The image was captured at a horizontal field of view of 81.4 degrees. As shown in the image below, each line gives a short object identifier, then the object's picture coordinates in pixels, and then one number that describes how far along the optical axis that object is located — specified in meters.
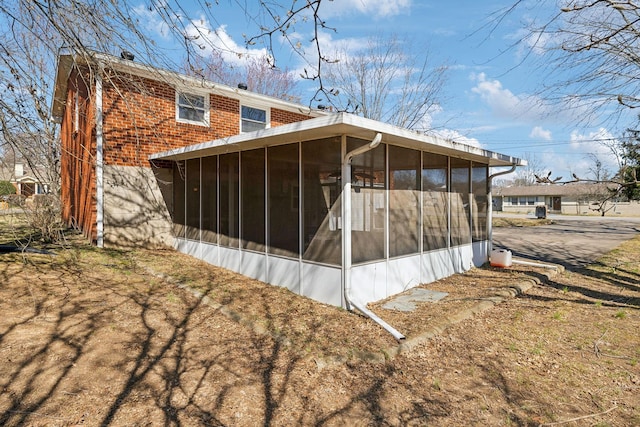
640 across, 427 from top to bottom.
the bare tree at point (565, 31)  4.91
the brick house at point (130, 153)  8.16
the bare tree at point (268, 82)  19.26
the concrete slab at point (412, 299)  5.41
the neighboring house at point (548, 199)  37.22
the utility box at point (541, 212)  27.11
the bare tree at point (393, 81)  16.73
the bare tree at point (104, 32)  3.25
